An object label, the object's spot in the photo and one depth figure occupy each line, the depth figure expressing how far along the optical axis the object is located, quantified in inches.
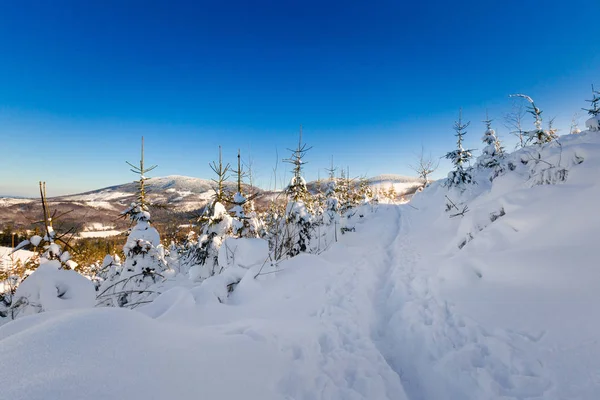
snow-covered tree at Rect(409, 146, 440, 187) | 1320.1
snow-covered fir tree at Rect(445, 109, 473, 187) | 488.7
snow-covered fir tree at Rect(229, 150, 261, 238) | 320.5
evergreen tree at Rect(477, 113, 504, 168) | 500.6
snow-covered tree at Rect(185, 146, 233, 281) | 320.2
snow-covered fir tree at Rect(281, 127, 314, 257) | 426.9
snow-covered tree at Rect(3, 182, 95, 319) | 131.9
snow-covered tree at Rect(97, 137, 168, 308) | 355.6
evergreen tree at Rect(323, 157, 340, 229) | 594.9
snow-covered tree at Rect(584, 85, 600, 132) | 259.0
